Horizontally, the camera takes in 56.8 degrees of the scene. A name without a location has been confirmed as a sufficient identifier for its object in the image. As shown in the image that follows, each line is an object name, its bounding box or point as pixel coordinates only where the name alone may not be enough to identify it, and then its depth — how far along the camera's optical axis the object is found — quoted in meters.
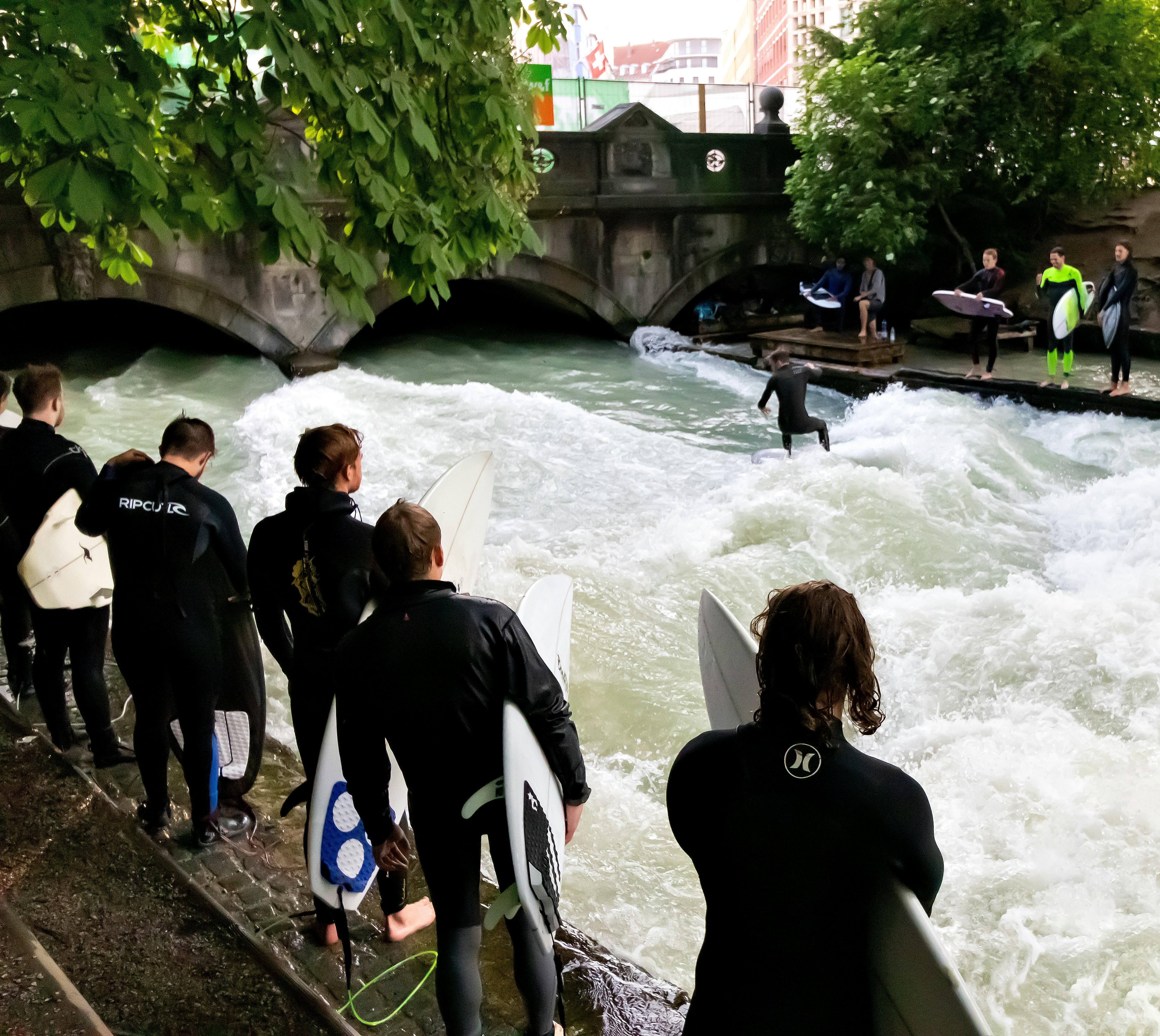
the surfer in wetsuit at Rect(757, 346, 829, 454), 9.41
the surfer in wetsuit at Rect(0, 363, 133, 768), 3.84
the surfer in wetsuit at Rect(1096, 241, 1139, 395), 10.05
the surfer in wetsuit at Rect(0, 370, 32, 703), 4.59
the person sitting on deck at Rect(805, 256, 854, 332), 15.09
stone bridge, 14.25
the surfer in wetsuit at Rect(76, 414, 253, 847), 3.12
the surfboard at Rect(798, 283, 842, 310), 14.86
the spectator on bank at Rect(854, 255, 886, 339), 14.22
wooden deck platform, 13.73
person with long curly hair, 1.54
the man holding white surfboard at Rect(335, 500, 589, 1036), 2.21
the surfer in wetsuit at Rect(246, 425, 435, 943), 2.80
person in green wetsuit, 11.43
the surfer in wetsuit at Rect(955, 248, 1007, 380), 11.95
